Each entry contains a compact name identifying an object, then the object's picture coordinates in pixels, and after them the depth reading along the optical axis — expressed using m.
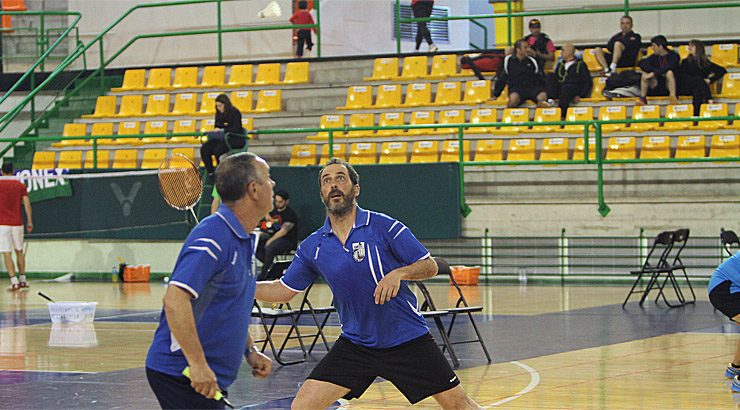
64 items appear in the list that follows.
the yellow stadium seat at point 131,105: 29.02
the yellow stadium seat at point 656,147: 22.50
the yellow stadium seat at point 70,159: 26.94
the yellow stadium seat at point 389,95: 26.44
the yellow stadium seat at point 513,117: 24.12
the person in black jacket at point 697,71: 23.34
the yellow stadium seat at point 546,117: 23.73
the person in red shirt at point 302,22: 29.20
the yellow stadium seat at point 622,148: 22.80
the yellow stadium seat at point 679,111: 23.19
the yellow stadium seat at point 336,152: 24.69
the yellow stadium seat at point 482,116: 24.62
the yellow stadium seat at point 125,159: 26.56
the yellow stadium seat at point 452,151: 24.02
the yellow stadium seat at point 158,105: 28.61
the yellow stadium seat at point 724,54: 24.58
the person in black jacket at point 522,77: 24.53
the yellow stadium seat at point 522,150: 23.44
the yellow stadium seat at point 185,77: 29.31
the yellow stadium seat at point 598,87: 24.88
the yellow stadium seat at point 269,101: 27.56
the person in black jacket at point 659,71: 23.53
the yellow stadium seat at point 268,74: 28.58
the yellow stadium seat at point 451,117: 24.92
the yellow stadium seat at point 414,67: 27.20
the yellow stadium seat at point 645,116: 23.03
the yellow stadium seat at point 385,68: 27.46
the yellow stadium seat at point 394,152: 24.36
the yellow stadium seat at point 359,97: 26.73
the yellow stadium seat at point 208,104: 27.80
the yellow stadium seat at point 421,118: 25.31
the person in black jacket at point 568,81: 24.19
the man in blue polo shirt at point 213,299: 5.04
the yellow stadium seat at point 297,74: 28.20
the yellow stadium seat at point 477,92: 25.50
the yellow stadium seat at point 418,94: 26.20
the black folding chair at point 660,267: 17.48
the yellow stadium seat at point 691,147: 22.23
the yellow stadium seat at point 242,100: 27.86
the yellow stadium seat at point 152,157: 26.25
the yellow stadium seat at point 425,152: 24.12
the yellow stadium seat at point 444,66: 26.69
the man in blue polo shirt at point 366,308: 7.51
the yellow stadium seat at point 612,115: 23.45
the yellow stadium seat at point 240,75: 28.64
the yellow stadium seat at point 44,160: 27.17
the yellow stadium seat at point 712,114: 22.47
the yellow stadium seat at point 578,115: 23.71
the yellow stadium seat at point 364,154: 24.44
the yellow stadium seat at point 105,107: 29.26
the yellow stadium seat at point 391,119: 25.41
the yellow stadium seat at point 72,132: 27.98
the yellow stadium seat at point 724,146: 21.98
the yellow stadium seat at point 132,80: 29.77
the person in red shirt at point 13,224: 22.56
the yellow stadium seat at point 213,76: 28.94
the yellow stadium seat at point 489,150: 23.64
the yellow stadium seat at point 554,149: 23.06
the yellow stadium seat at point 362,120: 25.69
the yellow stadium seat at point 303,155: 25.11
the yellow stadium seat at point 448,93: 25.95
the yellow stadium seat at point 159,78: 29.45
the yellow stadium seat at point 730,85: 23.61
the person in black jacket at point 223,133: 23.12
